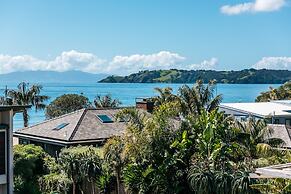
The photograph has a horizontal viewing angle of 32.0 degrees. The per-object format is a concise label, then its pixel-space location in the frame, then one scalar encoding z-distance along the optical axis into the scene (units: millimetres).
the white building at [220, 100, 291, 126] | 42750
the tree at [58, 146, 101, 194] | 22578
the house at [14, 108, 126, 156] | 29094
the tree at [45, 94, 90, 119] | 63312
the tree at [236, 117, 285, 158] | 25259
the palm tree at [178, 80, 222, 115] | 38519
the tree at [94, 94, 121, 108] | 58903
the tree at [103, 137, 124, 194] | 22625
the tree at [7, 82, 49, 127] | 53031
